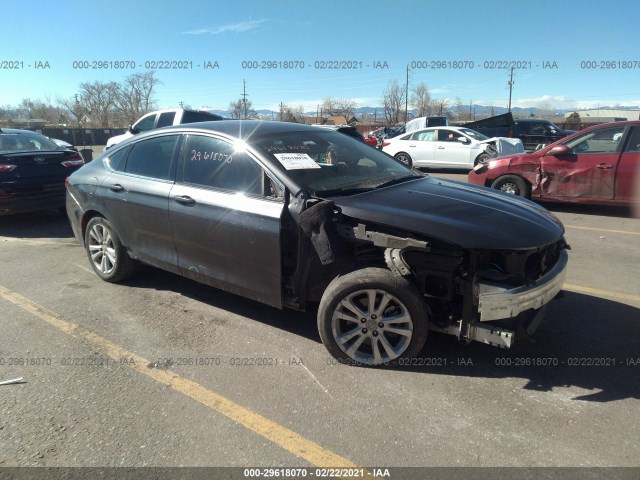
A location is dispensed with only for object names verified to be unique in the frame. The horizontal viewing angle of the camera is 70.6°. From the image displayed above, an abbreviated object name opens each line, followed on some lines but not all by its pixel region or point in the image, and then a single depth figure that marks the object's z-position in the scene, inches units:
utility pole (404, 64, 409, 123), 2377.0
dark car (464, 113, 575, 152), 739.4
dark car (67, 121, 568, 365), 112.3
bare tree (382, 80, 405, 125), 2684.8
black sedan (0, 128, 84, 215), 277.6
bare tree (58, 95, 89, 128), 2837.1
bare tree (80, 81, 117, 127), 2891.2
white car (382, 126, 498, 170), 555.8
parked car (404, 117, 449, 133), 869.3
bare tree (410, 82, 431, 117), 3023.1
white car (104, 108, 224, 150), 453.4
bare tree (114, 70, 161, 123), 2850.9
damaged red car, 289.9
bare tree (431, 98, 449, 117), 2801.9
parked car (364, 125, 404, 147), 1131.3
